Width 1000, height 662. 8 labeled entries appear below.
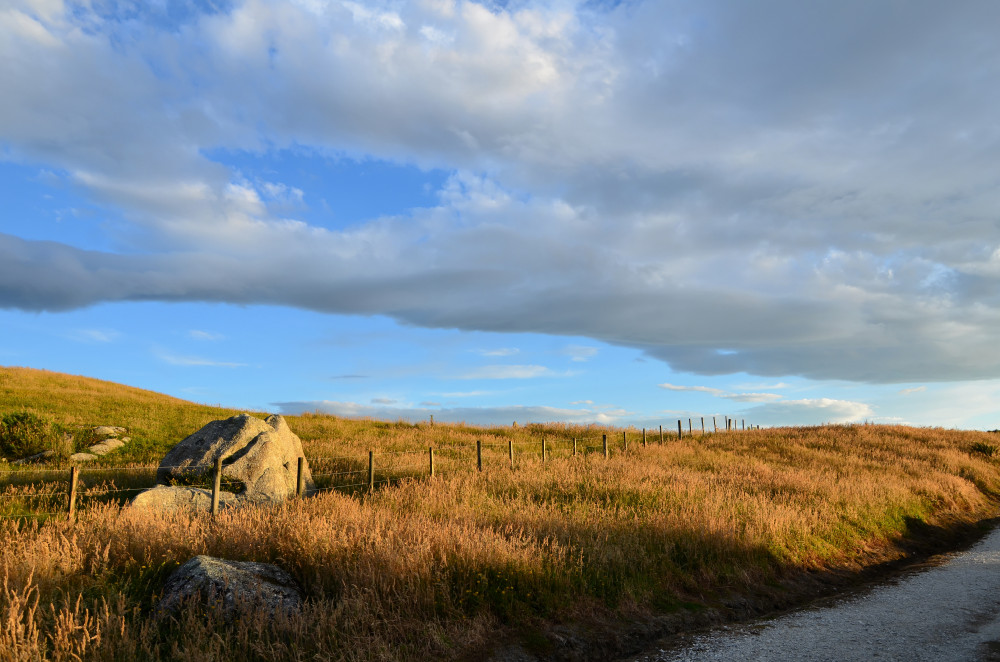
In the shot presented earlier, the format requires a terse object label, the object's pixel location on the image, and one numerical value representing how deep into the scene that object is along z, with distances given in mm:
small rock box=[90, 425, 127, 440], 25797
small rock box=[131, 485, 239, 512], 14367
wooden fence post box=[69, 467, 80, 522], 14152
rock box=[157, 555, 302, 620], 7008
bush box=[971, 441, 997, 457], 36219
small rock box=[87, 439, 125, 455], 24203
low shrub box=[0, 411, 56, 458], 23516
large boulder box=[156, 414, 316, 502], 17172
